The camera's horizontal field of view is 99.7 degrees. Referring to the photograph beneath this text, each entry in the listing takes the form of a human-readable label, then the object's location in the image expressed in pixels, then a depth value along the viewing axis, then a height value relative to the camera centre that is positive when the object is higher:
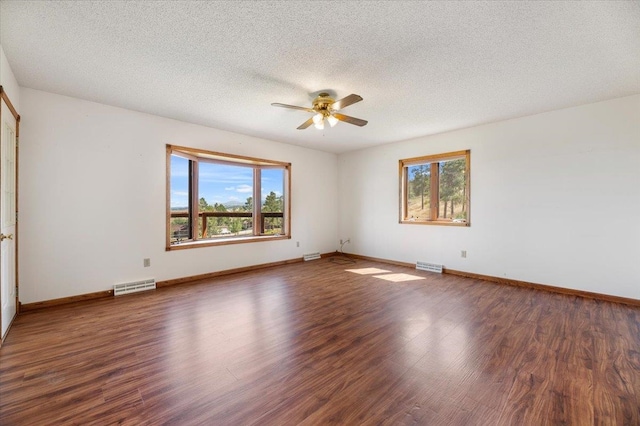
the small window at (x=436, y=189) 4.81 +0.43
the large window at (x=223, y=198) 4.47 +0.24
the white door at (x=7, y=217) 2.43 -0.07
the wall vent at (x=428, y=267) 4.96 -1.04
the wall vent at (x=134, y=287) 3.66 -1.06
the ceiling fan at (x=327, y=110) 3.04 +1.18
